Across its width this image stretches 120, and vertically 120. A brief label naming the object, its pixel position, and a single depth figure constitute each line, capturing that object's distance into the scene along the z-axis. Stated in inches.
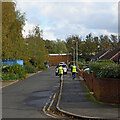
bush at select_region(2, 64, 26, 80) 1140.0
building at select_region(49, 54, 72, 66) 4024.6
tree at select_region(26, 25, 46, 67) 2196.1
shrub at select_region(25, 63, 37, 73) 1863.2
